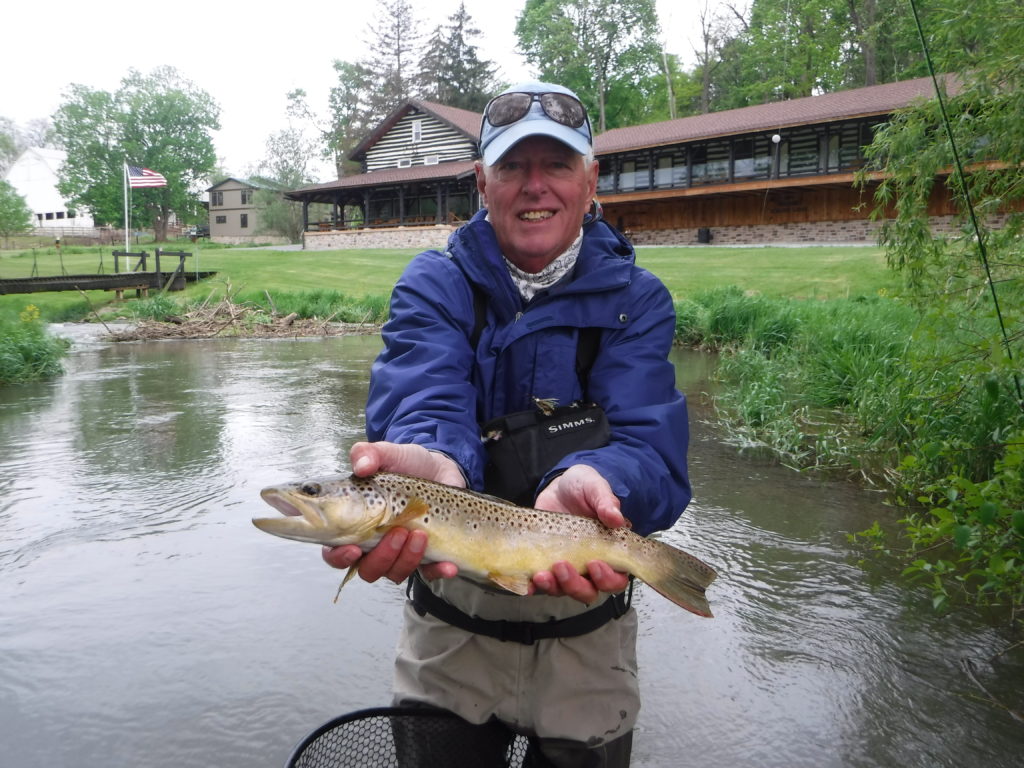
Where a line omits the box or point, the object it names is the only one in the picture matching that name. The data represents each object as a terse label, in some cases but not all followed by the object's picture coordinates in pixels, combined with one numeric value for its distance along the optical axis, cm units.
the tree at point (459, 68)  6550
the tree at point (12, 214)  5861
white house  8369
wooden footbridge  2350
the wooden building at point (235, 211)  7081
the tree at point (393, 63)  6919
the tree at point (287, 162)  7719
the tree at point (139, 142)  6962
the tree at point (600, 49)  5825
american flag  3594
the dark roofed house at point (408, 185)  4269
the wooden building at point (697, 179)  3328
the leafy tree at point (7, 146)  8862
